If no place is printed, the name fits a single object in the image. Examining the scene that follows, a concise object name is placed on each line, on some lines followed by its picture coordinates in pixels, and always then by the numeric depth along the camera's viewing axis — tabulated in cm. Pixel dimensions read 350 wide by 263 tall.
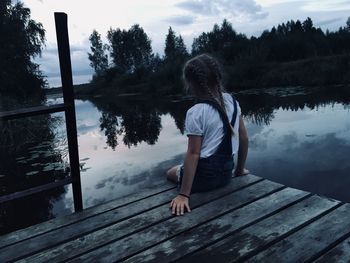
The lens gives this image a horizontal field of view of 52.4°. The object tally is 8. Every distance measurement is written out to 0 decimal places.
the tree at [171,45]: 5100
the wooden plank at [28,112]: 228
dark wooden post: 248
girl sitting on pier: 244
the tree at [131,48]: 5462
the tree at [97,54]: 6025
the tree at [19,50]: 1809
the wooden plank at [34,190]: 240
